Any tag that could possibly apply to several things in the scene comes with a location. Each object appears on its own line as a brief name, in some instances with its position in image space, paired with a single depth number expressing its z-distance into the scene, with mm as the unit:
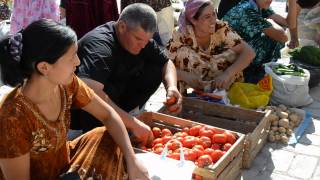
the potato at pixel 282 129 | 3777
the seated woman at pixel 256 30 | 4328
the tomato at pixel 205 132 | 3051
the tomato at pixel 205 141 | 2975
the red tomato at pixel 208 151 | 2842
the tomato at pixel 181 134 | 3084
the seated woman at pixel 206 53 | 3785
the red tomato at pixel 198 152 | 2820
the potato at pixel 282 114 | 3910
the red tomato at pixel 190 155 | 2797
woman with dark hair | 1982
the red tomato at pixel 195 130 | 3105
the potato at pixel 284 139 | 3720
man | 2920
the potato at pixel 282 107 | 4099
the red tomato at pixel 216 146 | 2971
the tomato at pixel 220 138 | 2988
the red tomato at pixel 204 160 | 2676
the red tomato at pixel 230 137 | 3010
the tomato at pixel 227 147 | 2934
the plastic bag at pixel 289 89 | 4320
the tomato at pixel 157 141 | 3006
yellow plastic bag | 3803
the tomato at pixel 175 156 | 2758
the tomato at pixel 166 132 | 3127
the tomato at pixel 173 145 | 2902
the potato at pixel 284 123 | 3801
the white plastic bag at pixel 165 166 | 2541
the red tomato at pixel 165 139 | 3002
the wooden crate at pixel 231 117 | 3446
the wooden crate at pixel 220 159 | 2574
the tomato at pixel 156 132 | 3166
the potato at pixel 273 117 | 3818
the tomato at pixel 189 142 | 2949
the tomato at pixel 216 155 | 2825
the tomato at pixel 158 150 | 2841
